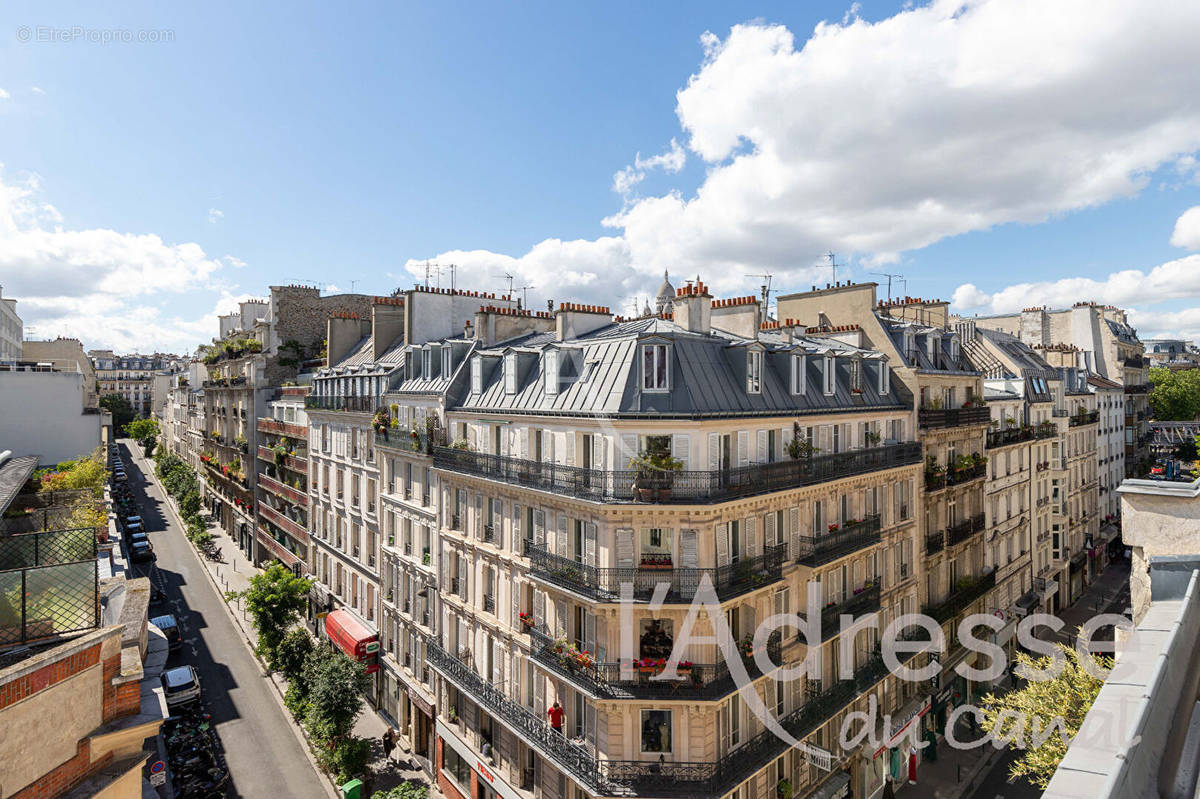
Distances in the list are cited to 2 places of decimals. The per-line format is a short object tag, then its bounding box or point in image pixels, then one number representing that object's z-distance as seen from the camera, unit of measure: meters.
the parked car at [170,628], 36.62
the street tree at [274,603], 32.69
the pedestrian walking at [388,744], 28.45
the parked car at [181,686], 30.11
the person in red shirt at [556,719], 19.73
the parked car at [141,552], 50.97
